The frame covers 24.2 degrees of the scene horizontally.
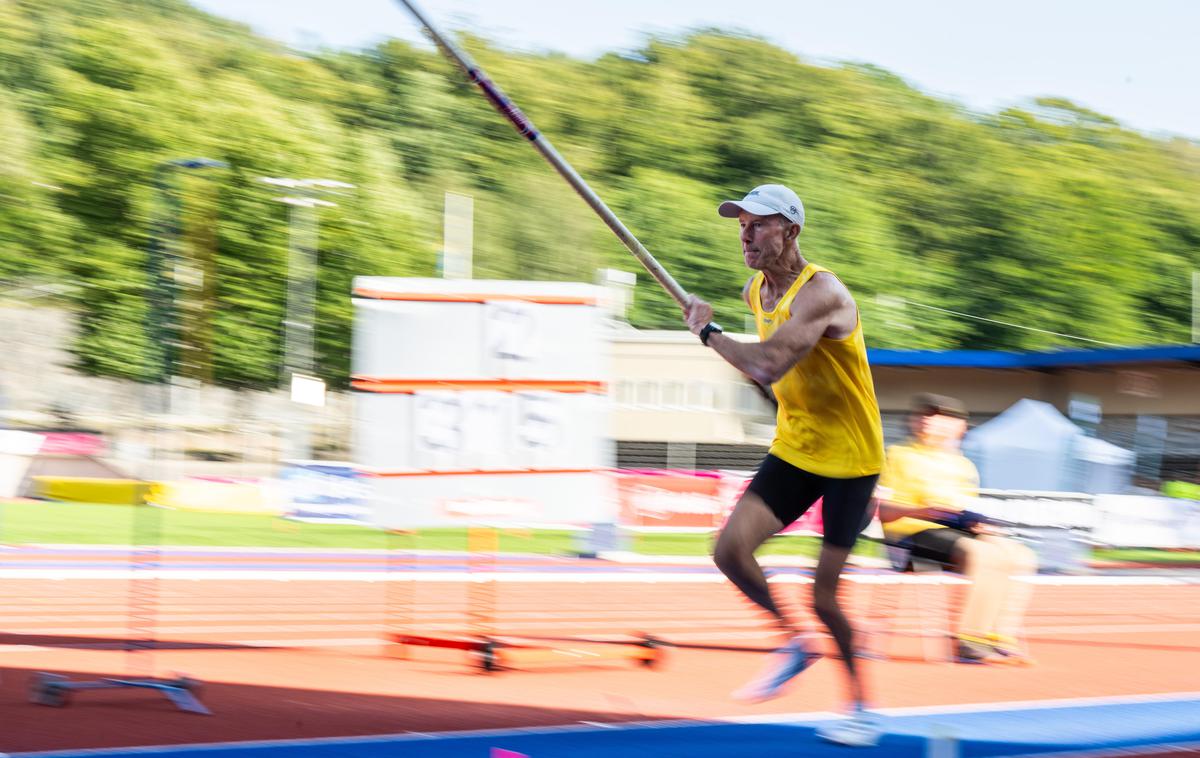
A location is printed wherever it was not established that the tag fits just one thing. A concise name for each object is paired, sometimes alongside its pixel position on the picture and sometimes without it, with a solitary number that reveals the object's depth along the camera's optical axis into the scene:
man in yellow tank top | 9.84
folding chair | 16.99
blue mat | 9.74
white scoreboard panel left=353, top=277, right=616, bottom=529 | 14.41
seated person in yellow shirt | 16.36
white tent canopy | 42.75
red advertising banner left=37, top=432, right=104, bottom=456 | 58.87
